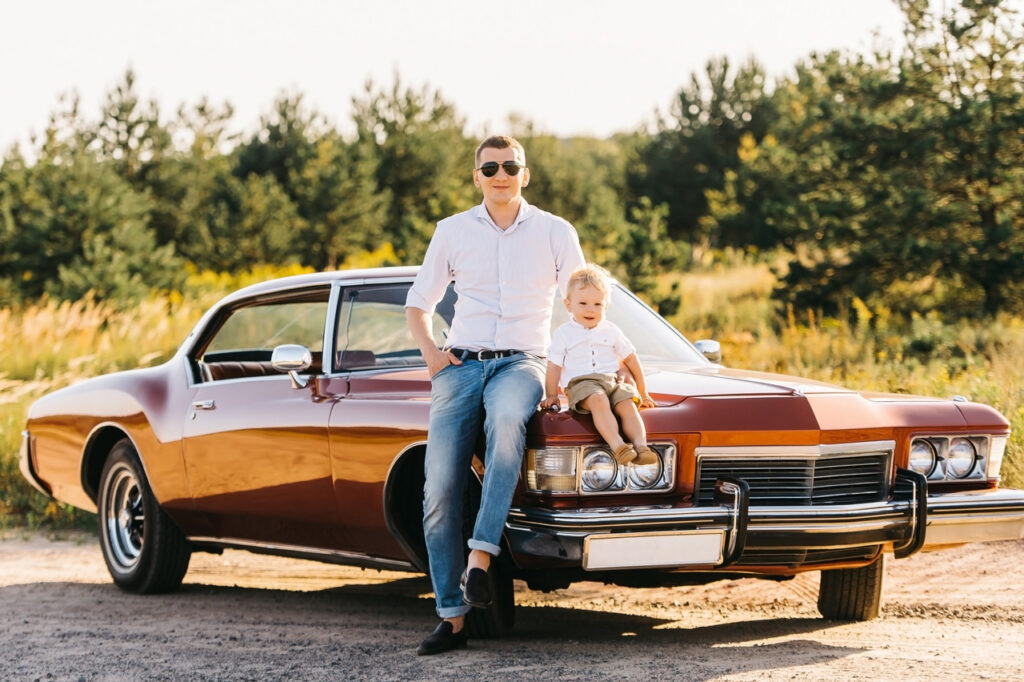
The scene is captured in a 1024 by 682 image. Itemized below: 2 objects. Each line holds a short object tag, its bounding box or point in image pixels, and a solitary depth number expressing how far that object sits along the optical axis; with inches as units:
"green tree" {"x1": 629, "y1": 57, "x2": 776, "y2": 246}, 2380.7
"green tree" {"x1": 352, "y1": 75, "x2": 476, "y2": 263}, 1994.3
